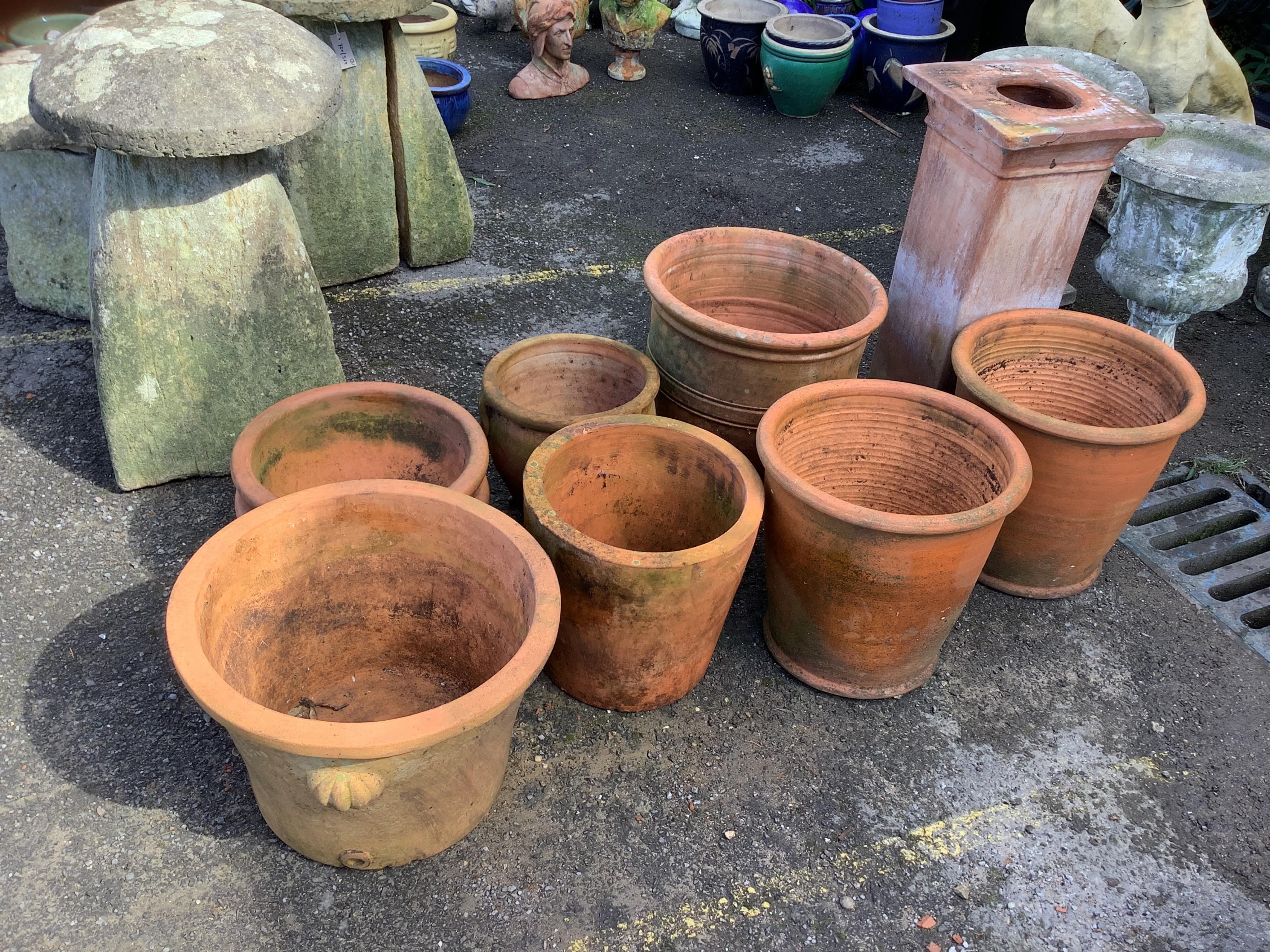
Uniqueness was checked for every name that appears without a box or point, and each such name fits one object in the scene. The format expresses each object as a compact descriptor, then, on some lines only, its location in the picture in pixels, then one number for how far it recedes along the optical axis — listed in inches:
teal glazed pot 243.4
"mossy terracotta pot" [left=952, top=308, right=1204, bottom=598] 115.6
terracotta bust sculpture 245.1
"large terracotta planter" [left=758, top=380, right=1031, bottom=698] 100.1
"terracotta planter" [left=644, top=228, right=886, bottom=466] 118.4
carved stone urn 140.4
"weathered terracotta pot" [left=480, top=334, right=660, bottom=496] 119.0
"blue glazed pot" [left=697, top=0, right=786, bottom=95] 256.7
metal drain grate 127.9
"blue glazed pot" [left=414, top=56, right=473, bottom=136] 219.0
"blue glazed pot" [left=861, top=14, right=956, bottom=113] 251.8
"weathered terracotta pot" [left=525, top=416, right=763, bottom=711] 96.2
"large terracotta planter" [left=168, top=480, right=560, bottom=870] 77.7
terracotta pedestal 120.3
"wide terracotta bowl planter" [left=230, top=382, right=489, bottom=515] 111.6
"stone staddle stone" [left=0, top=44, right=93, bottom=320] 135.6
